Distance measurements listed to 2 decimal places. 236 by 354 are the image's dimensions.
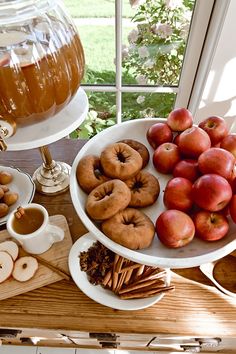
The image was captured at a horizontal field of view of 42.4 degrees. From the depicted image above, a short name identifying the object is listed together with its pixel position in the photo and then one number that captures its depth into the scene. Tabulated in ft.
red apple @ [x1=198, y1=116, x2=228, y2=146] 1.88
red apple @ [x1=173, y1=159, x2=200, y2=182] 1.76
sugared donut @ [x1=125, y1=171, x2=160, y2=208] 1.71
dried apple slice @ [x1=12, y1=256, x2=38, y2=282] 2.02
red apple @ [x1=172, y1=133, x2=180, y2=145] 1.94
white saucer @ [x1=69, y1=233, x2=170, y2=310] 1.87
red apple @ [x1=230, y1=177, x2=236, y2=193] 1.66
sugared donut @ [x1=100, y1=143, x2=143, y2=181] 1.76
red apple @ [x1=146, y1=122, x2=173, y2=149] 1.97
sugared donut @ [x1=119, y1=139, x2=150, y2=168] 1.93
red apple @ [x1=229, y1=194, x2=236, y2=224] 1.56
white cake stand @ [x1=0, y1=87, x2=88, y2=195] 1.77
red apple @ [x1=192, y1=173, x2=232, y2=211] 1.53
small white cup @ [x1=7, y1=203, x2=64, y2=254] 1.94
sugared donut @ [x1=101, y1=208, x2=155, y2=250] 1.53
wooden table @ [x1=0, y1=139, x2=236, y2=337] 1.87
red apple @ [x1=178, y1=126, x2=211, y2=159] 1.77
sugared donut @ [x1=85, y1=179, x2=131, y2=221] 1.58
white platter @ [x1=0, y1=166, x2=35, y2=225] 2.35
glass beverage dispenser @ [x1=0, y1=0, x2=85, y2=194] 1.58
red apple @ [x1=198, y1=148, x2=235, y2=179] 1.63
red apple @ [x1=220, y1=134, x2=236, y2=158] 1.78
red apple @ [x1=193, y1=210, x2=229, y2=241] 1.53
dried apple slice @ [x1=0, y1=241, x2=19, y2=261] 2.10
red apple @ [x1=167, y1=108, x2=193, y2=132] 1.94
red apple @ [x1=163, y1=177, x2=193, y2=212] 1.64
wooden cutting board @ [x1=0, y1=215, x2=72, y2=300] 1.98
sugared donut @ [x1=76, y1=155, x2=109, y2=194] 1.78
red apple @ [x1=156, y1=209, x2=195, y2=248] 1.51
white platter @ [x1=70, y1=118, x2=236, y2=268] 1.47
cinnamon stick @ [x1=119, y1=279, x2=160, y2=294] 1.91
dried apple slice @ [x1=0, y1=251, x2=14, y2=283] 2.02
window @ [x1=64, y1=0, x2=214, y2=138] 2.96
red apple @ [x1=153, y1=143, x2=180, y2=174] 1.84
